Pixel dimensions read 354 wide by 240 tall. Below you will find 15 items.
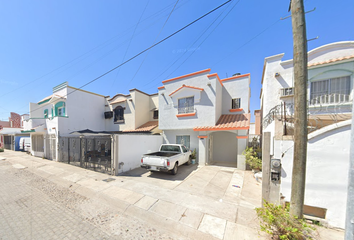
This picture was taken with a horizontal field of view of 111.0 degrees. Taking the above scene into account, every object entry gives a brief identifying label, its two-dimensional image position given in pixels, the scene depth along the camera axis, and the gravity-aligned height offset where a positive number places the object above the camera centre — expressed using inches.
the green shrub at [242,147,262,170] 279.0 -103.6
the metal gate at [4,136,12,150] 717.3 -167.0
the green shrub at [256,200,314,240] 95.5 -90.8
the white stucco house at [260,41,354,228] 115.5 -46.1
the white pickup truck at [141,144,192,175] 255.0 -101.0
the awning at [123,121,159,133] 473.5 -49.0
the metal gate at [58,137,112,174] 311.0 -113.4
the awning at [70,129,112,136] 448.5 -63.3
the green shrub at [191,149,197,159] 382.6 -121.1
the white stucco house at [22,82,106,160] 448.1 -5.5
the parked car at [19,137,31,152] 555.1 -138.0
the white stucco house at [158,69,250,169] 362.6 +12.2
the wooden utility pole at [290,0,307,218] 106.4 +10.8
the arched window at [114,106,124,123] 566.3 +5.8
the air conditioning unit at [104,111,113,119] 599.2 +1.0
